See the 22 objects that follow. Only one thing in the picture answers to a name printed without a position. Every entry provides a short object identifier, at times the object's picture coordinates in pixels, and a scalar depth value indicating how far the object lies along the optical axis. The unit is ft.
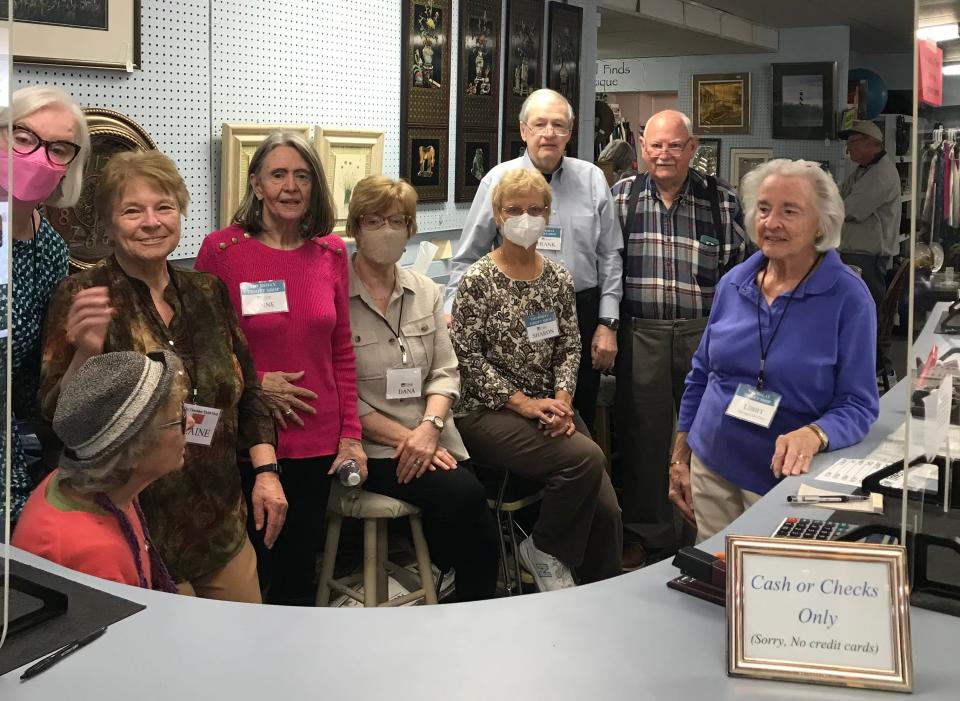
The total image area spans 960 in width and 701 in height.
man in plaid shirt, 13.47
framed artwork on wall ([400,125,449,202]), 14.74
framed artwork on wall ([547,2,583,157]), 18.34
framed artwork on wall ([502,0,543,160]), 17.02
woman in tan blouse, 10.24
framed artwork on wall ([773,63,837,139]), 35.12
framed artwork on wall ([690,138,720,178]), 36.58
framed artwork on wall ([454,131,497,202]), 16.03
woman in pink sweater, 9.60
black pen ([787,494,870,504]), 7.38
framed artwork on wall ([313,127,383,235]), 12.91
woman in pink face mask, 7.60
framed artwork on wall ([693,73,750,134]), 37.04
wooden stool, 9.98
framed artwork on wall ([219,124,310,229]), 11.10
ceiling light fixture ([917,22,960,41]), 4.92
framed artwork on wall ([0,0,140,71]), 8.69
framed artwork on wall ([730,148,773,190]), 36.58
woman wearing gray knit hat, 6.06
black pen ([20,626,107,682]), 4.89
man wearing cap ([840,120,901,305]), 26.37
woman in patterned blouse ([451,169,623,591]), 11.41
